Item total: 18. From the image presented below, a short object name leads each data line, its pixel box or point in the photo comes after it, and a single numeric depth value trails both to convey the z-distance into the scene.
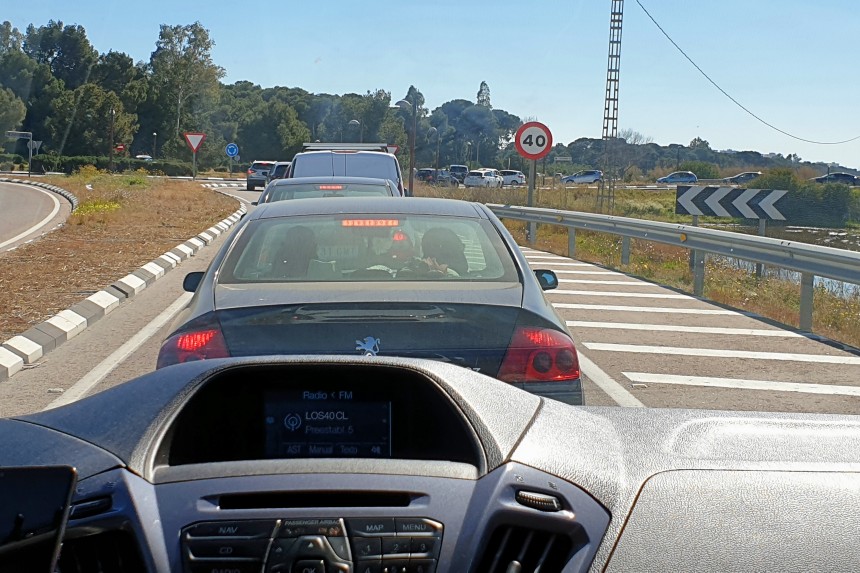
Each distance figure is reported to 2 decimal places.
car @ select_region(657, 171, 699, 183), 72.43
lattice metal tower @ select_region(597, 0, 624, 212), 33.25
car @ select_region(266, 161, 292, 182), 30.27
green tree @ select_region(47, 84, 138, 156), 97.81
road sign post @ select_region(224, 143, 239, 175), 60.06
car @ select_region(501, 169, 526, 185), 82.75
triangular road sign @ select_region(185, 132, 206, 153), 38.75
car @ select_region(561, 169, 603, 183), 87.28
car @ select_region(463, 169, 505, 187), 70.56
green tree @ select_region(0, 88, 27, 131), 96.94
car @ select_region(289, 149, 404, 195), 16.45
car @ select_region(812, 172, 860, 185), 61.72
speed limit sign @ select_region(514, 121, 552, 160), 22.05
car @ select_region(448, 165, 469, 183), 80.69
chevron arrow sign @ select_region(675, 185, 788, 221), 16.27
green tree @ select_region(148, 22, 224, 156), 107.19
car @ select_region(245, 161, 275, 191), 55.81
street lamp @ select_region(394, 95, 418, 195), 34.94
